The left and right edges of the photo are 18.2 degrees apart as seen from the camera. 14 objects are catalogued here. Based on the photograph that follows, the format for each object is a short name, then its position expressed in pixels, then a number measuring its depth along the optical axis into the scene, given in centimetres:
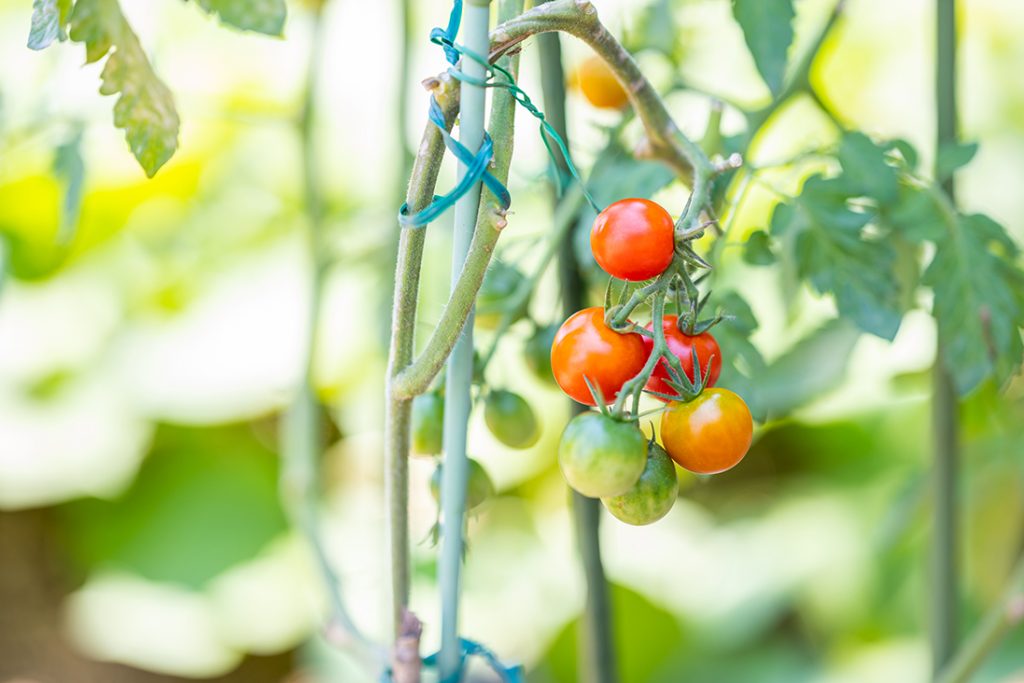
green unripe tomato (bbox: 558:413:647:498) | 98
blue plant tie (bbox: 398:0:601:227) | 98
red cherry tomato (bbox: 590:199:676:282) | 98
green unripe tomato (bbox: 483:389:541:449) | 111
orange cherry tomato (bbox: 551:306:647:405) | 99
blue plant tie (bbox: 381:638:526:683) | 110
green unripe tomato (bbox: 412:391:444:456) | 110
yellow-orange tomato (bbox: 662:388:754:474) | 99
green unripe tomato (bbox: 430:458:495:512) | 110
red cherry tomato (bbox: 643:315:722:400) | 101
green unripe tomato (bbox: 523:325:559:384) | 113
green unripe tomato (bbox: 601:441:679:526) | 100
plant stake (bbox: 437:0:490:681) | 100
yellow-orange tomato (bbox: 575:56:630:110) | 120
